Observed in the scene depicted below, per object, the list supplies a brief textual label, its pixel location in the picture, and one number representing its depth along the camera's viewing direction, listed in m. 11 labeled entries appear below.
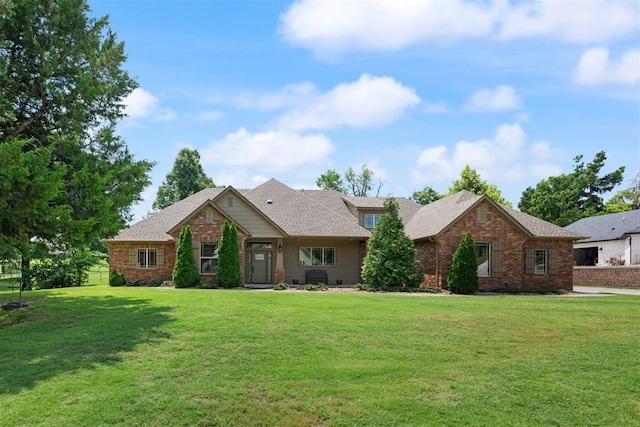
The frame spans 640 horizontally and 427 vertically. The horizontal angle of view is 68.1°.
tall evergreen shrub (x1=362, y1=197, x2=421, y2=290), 21.17
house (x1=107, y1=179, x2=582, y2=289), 22.58
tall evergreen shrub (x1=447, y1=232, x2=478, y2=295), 20.70
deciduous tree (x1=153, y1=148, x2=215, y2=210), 48.71
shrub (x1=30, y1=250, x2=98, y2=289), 23.45
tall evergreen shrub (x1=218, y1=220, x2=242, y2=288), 21.97
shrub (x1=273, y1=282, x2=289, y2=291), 21.24
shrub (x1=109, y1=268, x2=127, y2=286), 23.20
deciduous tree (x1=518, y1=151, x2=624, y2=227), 51.72
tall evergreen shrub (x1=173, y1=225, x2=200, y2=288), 21.78
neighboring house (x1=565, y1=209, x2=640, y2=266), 34.06
